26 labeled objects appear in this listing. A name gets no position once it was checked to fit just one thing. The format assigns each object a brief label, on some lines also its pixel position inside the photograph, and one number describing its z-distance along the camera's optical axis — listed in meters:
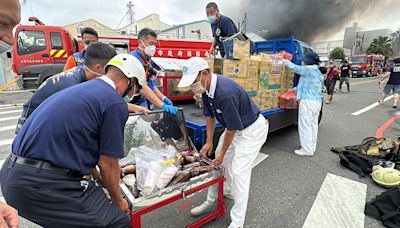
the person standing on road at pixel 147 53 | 3.05
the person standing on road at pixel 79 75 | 1.92
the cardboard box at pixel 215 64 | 3.71
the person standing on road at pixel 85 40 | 3.54
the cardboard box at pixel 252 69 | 3.59
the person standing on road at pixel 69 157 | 1.24
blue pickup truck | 3.03
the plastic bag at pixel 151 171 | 1.87
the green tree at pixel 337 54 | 44.78
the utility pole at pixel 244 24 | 14.78
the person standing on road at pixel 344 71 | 11.37
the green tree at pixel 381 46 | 53.03
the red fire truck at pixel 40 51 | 7.82
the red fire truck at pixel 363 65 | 25.19
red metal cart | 1.61
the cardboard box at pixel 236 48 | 3.41
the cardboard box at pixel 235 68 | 3.48
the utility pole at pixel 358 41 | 56.79
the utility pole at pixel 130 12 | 36.00
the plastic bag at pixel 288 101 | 4.50
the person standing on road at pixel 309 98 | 3.97
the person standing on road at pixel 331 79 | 9.61
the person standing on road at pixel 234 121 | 2.02
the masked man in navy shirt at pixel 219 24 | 4.10
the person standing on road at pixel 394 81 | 8.09
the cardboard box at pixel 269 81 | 3.93
